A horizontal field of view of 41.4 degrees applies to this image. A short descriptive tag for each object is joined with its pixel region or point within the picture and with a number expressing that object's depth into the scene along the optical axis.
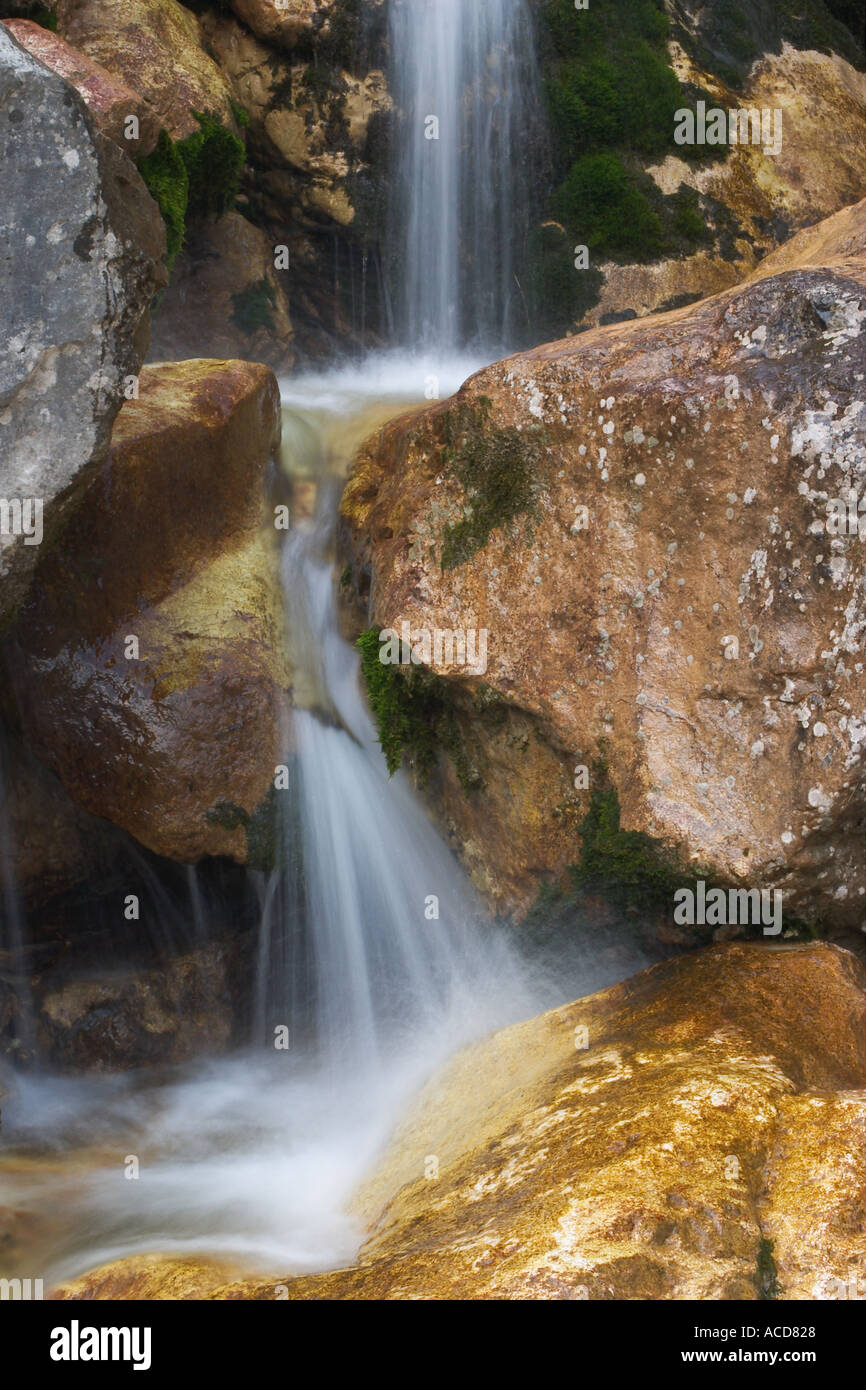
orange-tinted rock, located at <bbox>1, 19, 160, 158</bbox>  6.69
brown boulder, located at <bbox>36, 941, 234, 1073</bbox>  7.05
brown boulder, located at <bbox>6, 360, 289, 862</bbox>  6.38
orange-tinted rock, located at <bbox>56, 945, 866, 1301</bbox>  3.31
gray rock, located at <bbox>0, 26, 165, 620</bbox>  4.73
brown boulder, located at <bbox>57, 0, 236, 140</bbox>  8.48
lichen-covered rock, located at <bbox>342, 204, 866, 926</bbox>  5.16
